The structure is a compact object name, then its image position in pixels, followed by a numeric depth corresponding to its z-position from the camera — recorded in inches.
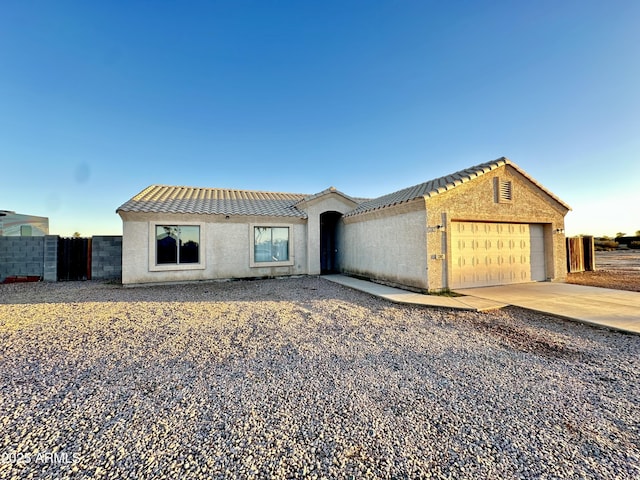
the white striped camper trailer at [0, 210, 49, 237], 820.0
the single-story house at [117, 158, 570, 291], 351.6
